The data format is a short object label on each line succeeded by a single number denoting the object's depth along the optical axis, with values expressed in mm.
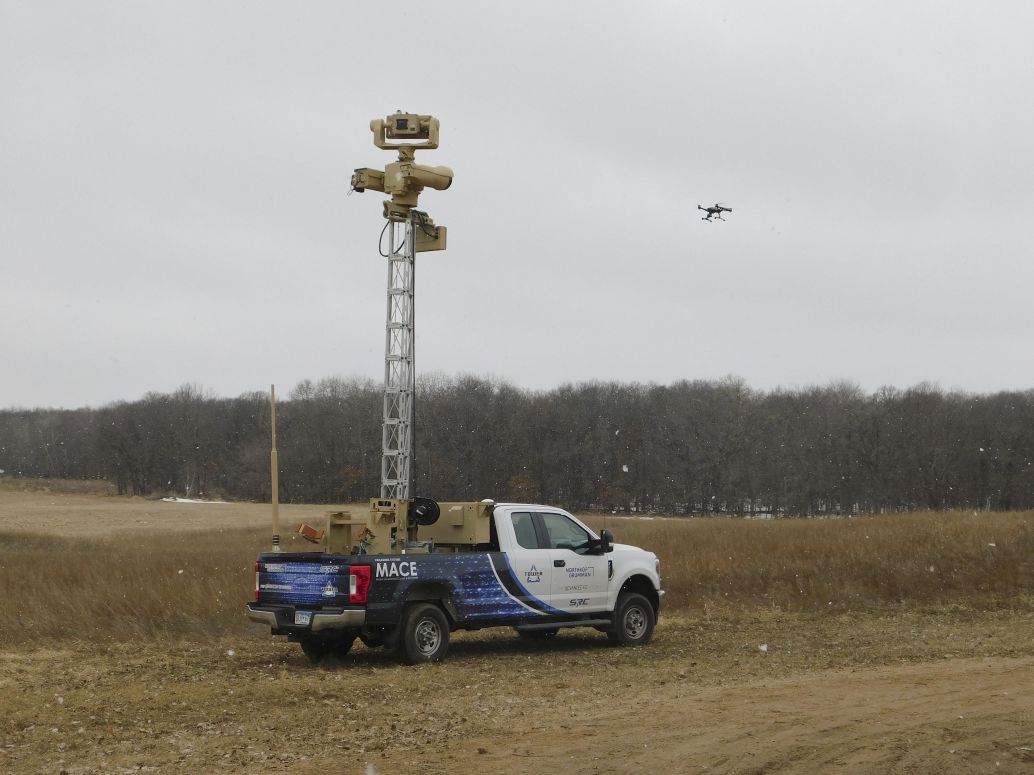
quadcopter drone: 26516
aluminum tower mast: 17016
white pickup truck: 13242
